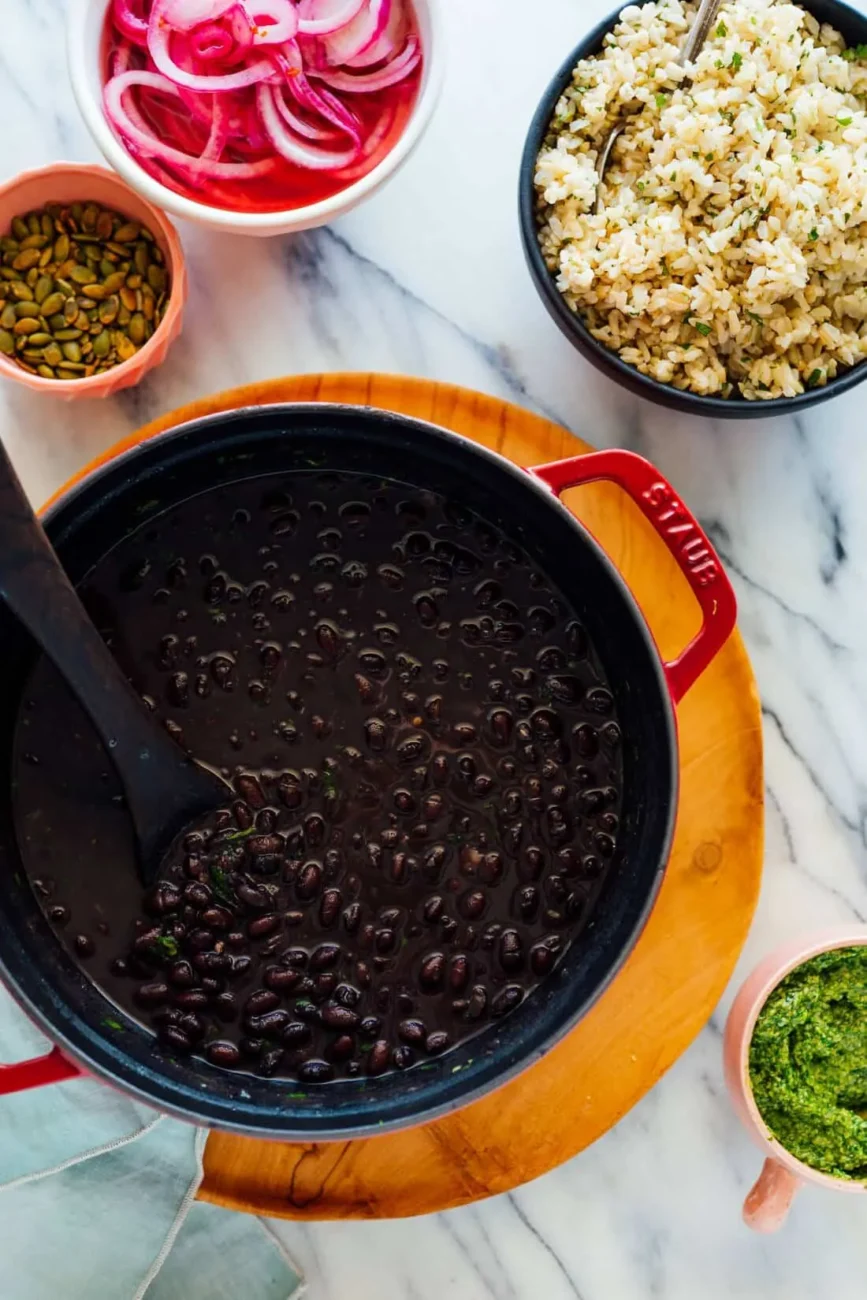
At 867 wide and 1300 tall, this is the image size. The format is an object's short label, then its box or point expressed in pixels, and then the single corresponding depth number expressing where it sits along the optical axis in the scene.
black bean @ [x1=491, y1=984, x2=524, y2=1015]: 0.84
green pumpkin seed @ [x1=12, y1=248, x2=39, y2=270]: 0.89
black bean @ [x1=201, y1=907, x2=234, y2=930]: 0.83
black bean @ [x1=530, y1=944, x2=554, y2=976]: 0.84
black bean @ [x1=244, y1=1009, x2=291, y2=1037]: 0.83
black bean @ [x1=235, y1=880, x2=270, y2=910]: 0.84
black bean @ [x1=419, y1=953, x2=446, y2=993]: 0.83
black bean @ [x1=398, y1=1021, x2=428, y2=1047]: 0.84
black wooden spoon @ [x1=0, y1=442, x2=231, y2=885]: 0.76
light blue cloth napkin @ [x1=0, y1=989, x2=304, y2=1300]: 0.88
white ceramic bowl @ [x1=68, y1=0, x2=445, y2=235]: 0.84
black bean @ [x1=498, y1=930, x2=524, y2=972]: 0.84
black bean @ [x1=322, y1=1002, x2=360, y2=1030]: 0.83
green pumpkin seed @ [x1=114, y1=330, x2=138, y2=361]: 0.89
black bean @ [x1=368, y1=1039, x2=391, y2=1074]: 0.83
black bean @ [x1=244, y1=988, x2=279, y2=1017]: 0.83
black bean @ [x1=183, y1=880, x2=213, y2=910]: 0.84
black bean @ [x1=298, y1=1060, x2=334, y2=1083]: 0.84
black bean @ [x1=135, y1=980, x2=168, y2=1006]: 0.84
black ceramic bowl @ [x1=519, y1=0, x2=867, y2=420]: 0.86
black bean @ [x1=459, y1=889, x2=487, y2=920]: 0.84
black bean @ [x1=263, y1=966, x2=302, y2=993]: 0.83
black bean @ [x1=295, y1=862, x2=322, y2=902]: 0.84
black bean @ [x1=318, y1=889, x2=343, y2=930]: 0.84
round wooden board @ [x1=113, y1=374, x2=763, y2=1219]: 0.87
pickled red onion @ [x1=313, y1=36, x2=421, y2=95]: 0.86
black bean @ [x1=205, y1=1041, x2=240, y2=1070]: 0.84
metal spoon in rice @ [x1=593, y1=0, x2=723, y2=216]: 0.85
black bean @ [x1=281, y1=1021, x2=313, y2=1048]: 0.83
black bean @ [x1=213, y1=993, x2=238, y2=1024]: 0.84
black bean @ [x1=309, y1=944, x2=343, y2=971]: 0.84
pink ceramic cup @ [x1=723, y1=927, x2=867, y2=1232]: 0.87
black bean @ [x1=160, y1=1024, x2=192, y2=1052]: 0.83
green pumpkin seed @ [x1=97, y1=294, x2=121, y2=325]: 0.89
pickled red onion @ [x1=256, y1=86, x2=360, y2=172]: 0.85
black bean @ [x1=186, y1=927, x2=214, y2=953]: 0.83
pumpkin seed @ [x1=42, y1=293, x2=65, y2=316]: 0.89
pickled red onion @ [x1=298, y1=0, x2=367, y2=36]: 0.84
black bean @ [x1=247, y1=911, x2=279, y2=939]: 0.84
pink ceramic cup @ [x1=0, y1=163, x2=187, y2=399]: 0.87
